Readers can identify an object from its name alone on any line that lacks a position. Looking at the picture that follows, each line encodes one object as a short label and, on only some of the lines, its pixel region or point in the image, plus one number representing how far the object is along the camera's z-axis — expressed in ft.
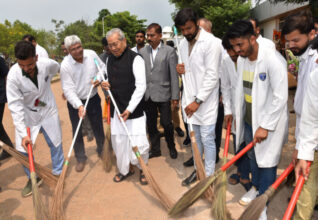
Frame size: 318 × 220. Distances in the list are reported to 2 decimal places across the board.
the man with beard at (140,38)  16.35
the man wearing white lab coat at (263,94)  7.26
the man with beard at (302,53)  6.86
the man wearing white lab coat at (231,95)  9.47
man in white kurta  10.46
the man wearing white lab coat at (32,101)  9.88
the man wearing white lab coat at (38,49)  16.68
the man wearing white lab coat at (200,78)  9.61
